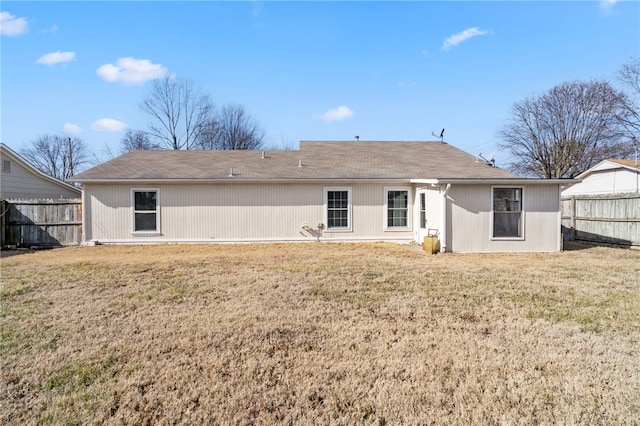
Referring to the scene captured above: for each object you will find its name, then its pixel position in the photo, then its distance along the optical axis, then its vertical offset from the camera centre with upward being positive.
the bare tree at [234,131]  35.31 +8.36
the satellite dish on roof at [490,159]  14.16 +2.15
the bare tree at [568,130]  30.72 +7.56
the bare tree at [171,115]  32.41 +9.02
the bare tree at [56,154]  42.62 +6.98
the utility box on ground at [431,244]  10.48 -0.93
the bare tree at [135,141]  35.44 +7.61
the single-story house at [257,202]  12.39 +0.36
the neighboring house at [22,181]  14.27 +1.37
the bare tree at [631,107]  27.62 +8.55
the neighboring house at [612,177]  20.66 +2.20
